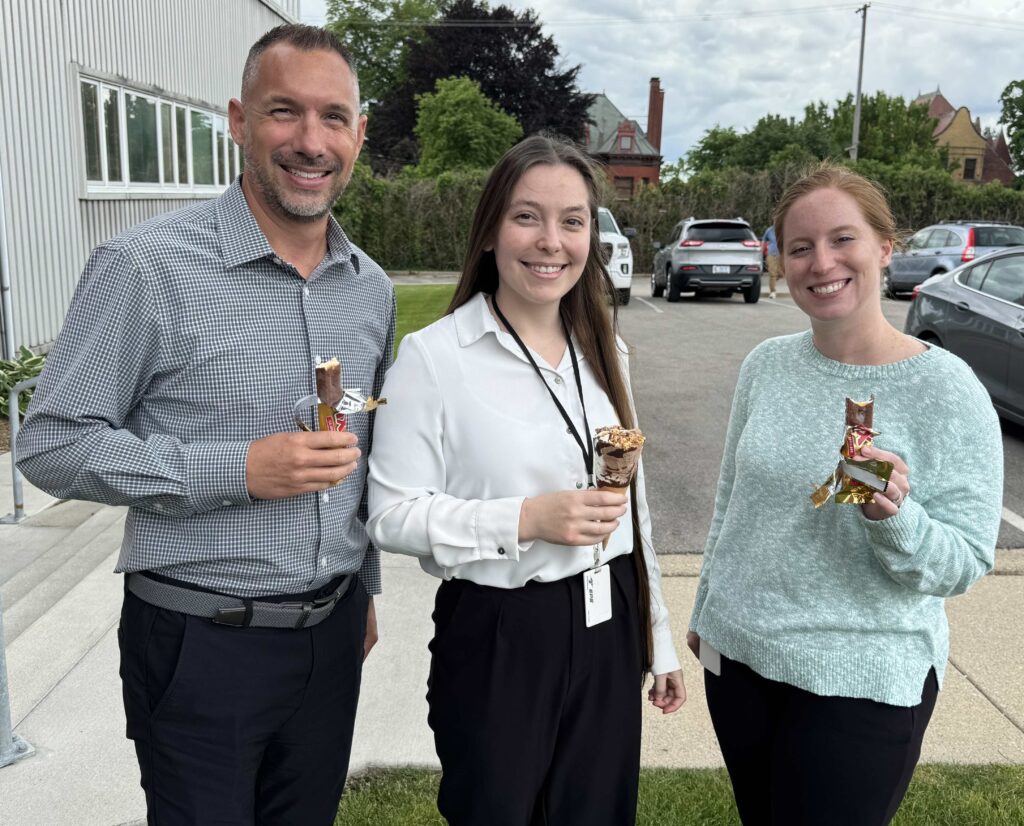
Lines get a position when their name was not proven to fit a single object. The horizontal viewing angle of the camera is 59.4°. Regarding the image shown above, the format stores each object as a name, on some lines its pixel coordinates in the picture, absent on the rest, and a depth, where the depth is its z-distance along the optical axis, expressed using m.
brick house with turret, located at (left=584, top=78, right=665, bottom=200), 57.84
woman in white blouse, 1.87
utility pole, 35.28
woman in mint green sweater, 1.84
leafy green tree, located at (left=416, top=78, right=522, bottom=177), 34.69
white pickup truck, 16.96
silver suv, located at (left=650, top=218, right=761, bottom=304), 18.72
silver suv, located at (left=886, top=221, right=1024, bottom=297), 18.77
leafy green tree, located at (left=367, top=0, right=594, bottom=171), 41.34
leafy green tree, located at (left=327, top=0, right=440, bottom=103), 54.78
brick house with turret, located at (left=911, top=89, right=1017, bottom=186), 71.38
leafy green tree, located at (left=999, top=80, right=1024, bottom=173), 49.03
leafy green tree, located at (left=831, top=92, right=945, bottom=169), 55.81
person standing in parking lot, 19.21
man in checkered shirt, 1.83
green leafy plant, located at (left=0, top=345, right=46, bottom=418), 7.98
